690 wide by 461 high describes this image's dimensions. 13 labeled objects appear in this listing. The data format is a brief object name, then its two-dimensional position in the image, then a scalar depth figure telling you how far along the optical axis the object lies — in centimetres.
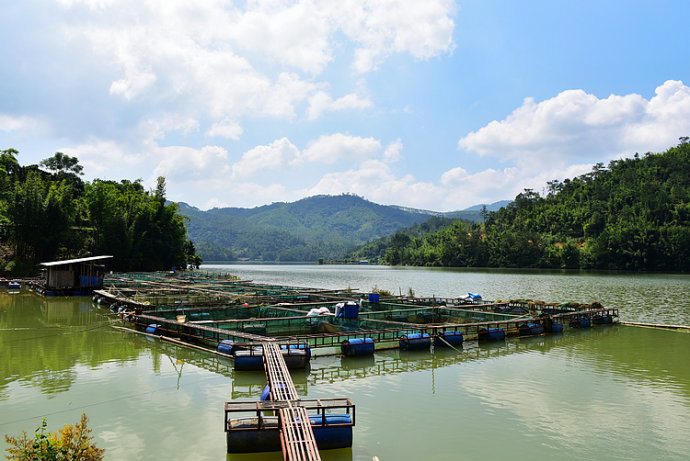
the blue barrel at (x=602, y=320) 2792
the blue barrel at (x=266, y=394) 1067
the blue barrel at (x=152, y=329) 2145
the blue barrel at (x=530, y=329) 2395
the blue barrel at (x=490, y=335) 2214
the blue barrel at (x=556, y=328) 2495
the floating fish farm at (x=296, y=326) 895
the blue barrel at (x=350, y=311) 2380
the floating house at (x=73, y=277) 3762
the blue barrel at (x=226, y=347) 1659
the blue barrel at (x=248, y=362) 1514
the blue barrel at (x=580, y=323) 2712
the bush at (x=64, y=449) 633
